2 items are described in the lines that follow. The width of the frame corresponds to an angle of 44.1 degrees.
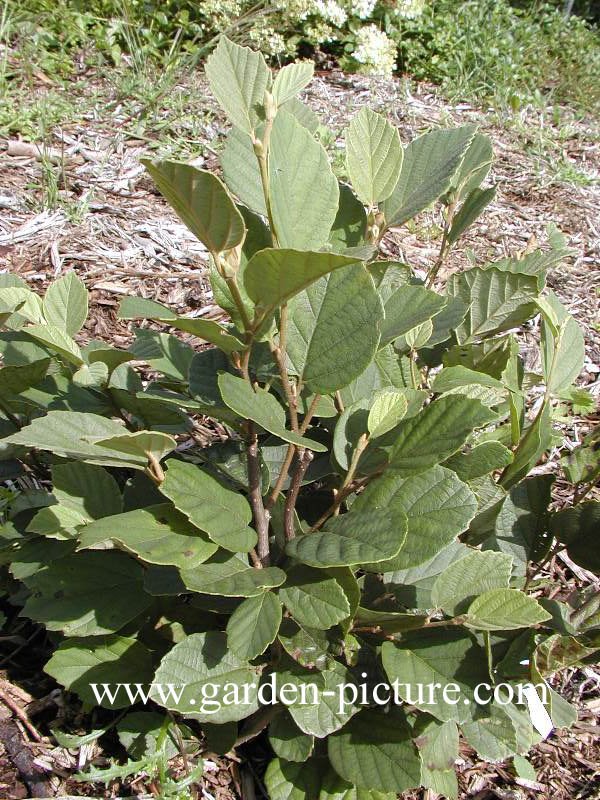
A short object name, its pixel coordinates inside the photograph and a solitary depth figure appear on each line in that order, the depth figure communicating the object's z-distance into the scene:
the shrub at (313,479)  0.93
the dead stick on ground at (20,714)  1.40
